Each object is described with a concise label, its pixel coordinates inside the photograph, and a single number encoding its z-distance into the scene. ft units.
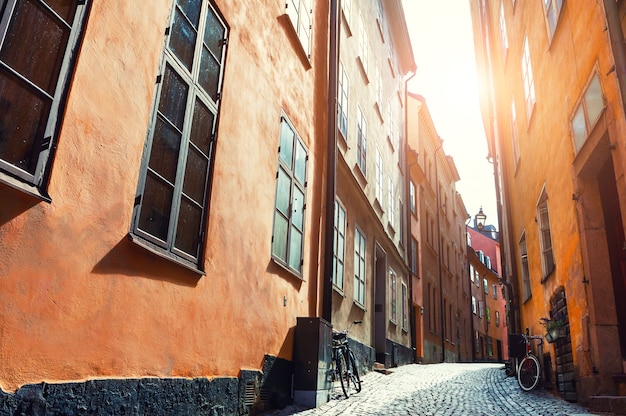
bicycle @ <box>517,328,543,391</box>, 29.86
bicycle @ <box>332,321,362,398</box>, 26.27
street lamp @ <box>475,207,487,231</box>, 69.87
